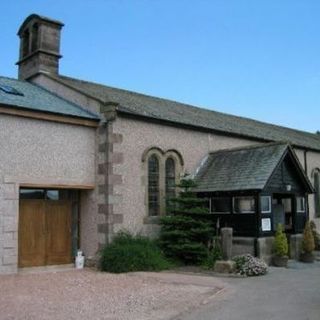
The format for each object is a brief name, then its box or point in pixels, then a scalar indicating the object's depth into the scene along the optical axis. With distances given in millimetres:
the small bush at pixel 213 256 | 16166
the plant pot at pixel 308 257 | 18188
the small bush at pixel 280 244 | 16703
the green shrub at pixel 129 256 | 15298
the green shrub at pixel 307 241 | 18188
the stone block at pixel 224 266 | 14969
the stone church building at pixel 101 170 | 15641
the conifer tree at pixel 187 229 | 16844
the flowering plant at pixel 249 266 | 14562
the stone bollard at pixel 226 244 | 15663
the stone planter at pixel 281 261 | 16728
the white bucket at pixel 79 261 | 16609
